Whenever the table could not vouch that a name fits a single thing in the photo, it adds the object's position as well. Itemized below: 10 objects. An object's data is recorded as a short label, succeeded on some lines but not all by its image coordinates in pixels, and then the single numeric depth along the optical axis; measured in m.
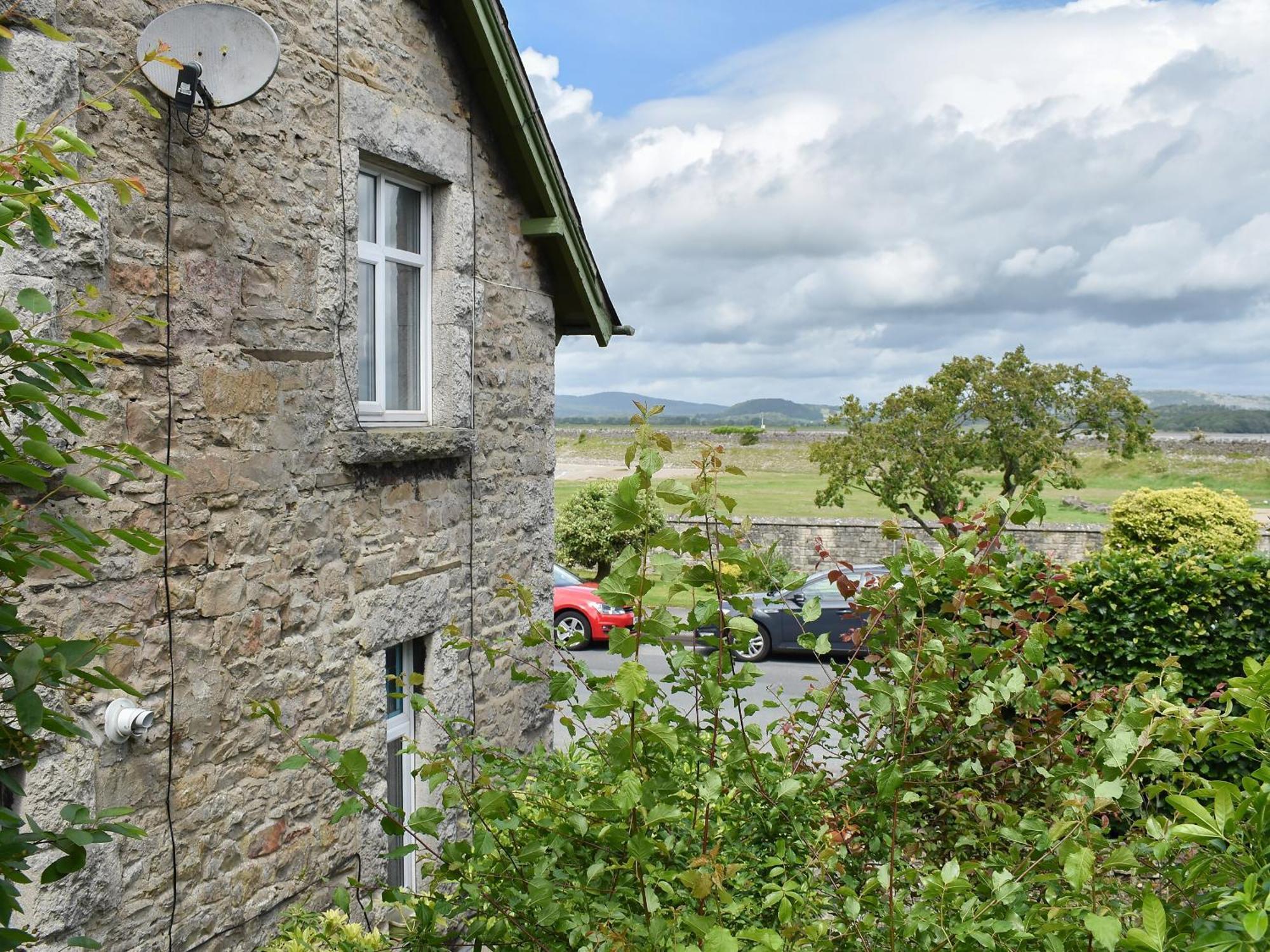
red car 16.00
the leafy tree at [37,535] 1.79
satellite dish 3.88
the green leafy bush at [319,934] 4.30
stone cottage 3.75
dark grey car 14.91
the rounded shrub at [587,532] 21.09
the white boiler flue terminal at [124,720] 3.65
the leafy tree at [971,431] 21.86
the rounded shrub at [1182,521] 15.42
